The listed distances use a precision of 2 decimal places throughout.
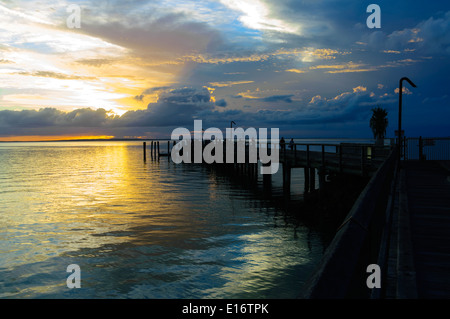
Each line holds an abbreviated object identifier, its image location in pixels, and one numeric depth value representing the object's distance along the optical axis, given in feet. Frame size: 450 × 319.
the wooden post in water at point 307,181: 109.81
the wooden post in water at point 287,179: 94.14
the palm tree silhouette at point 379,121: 219.82
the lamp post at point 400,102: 85.51
